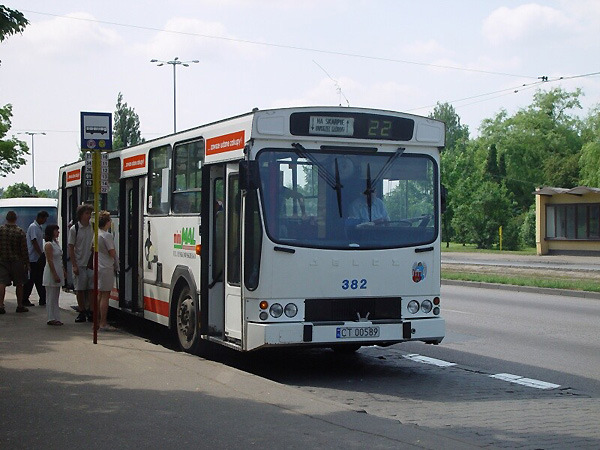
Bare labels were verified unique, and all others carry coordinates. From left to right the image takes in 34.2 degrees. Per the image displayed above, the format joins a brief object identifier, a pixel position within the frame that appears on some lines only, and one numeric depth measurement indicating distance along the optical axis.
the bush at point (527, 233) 72.69
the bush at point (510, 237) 69.06
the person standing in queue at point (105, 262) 14.73
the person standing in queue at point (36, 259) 19.92
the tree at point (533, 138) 98.56
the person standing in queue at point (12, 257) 17.86
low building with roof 51.28
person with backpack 15.79
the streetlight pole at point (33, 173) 103.74
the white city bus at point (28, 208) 31.89
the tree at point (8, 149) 47.59
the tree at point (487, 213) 70.12
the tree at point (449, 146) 78.38
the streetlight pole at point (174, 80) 54.19
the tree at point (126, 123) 90.94
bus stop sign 13.86
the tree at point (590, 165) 76.44
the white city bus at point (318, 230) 10.82
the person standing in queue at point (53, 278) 15.48
